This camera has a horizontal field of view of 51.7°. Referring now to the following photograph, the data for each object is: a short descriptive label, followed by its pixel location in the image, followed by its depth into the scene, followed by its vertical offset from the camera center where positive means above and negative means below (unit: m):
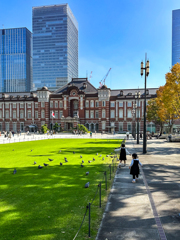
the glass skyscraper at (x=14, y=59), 171.62 +57.97
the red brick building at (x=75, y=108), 70.00 +5.46
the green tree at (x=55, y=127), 68.10 -1.96
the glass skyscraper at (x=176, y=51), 193.88 +75.29
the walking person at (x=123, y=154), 12.52 -2.18
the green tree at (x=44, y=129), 62.84 -2.50
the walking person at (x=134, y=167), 8.98 -2.20
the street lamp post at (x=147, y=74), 17.98 +4.75
